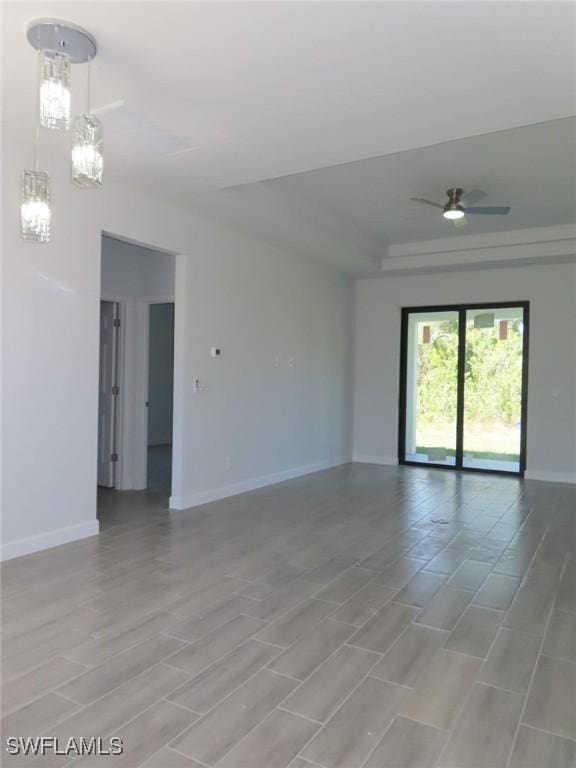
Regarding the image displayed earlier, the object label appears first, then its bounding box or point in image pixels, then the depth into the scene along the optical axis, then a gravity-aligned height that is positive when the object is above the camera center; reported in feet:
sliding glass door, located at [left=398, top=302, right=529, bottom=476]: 24.44 -0.27
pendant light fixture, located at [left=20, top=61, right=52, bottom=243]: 8.55 +2.67
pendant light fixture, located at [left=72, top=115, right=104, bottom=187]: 7.61 +3.19
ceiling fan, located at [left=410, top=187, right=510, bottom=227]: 15.79 +5.24
